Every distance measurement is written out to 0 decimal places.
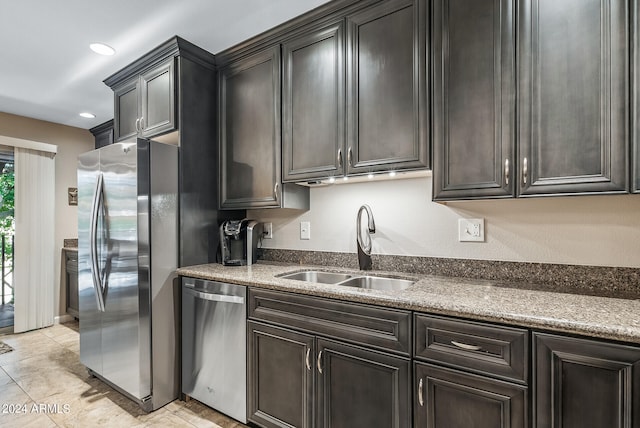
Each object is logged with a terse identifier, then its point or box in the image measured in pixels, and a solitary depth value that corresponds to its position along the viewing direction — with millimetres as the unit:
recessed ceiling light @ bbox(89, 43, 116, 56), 2348
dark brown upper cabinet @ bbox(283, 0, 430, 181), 1679
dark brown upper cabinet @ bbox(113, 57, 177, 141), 2328
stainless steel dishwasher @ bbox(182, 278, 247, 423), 1886
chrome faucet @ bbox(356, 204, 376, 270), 2078
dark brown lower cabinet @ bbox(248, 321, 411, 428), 1367
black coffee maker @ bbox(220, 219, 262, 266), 2348
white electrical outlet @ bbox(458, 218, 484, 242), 1773
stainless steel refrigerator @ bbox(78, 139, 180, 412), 2053
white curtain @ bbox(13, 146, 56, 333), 3629
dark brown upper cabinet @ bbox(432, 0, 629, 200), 1237
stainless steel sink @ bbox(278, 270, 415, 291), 1885
